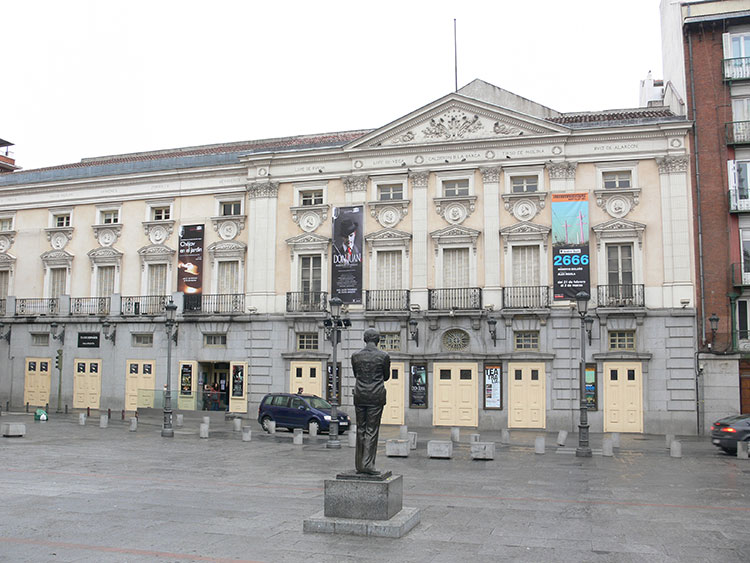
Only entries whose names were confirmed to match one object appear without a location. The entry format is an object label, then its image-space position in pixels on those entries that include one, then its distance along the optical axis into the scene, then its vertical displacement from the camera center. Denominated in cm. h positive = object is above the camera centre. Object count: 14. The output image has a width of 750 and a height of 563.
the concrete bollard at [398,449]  2112 -290
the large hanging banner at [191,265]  3634 +451
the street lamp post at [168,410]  2692 -221
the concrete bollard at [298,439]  2411 -296
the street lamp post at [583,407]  2150 -179
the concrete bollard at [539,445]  2194 -290
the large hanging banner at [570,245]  3050 +460
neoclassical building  3017 +390
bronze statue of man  1158 -68
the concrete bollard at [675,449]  2128 -295
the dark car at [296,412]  2825 -243
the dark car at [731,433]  2242 -261
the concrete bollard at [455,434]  2472 -290
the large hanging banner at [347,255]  3334 +462
